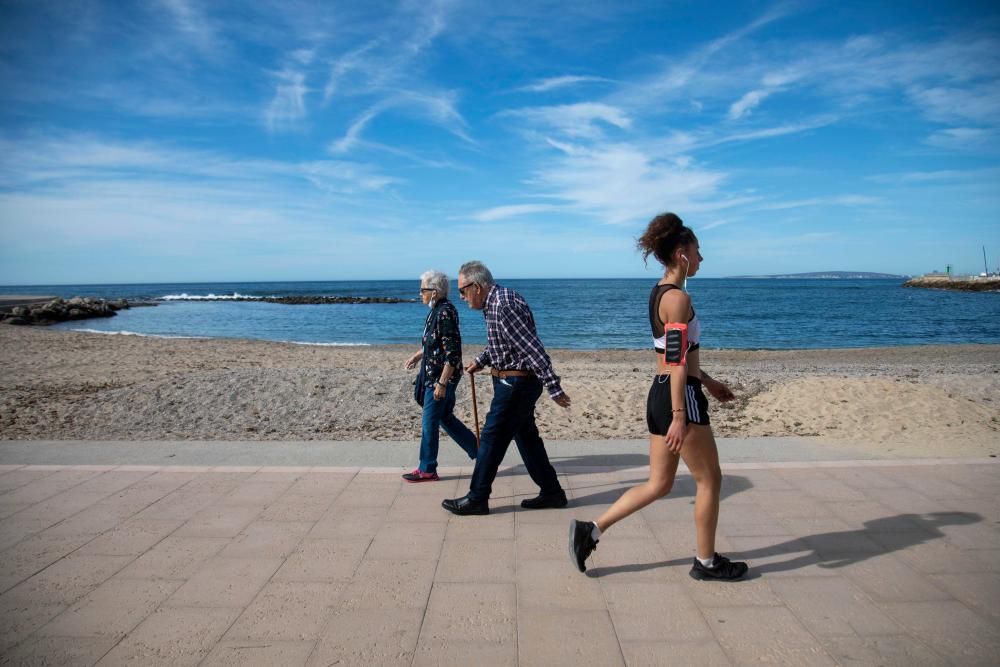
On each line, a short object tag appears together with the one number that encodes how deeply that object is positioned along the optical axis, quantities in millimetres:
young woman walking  3131
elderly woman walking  4852
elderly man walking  4176
